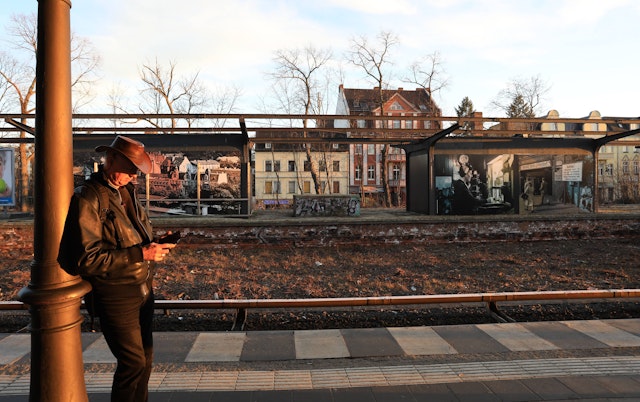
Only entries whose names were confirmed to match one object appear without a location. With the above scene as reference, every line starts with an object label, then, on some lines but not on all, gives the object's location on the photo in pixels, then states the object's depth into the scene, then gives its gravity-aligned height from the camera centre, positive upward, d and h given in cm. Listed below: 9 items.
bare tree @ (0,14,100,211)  1722 +67
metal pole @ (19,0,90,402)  218 -21
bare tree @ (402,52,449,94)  3700 +948
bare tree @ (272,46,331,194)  3678 +891
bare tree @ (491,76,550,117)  4165 +871
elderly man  227 -32
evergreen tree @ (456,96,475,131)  6606 +1324
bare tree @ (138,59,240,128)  3575 +877
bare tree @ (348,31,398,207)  3488 +799
